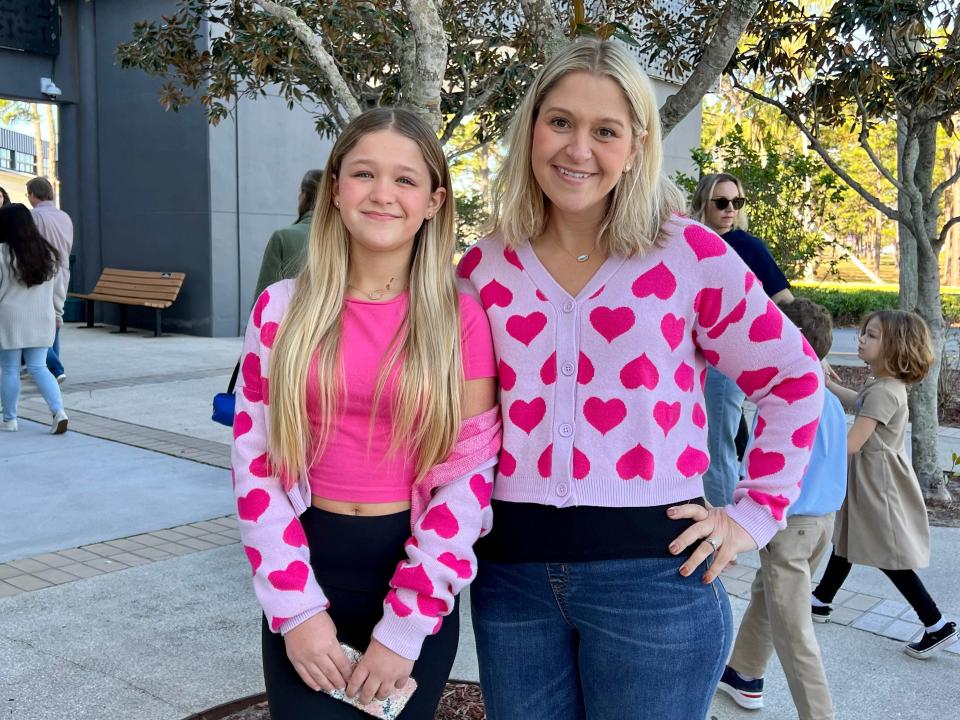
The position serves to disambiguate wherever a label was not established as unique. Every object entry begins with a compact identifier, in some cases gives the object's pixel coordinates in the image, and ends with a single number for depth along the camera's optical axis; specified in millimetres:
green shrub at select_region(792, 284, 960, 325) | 18859
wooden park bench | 13398
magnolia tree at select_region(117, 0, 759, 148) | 4262
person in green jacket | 5137
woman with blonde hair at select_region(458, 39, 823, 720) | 1808
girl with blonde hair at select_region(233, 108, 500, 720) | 1808
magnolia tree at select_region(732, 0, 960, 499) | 5480
